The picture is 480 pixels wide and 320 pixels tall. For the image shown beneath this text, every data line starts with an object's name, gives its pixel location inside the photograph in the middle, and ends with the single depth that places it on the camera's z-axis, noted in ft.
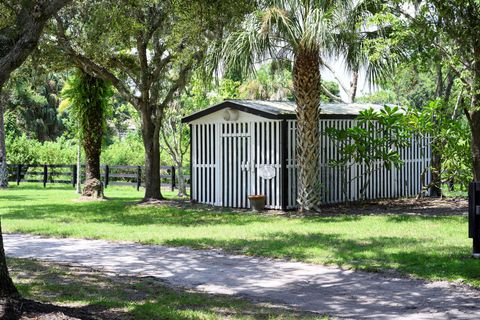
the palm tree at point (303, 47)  53.42
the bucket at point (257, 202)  61.82
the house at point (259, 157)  62.08
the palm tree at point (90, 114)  79.71
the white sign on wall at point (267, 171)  62.03
